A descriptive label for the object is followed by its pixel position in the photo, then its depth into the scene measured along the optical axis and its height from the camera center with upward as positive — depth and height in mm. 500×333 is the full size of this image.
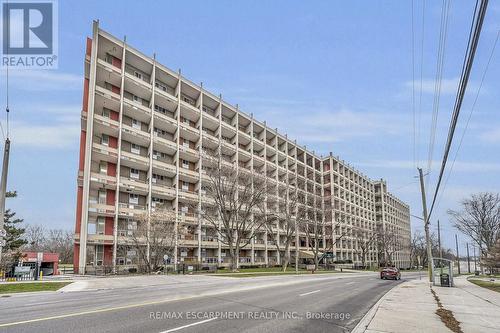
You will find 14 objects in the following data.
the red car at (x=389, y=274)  42031 -5085
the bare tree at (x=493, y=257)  45634 -3792
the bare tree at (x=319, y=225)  67688 +406
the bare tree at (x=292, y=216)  59656 +1909
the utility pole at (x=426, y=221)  34844 +552
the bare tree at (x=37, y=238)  105000 -2601
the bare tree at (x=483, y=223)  57719 +585
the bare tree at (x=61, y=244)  104438 -4595
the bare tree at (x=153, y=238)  40312 -1057
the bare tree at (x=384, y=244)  97875 -4569
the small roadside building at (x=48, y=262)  44844 -4069
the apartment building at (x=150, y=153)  45344 +11175
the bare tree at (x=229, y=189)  47844 +5248
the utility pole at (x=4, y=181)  19156 +2404
